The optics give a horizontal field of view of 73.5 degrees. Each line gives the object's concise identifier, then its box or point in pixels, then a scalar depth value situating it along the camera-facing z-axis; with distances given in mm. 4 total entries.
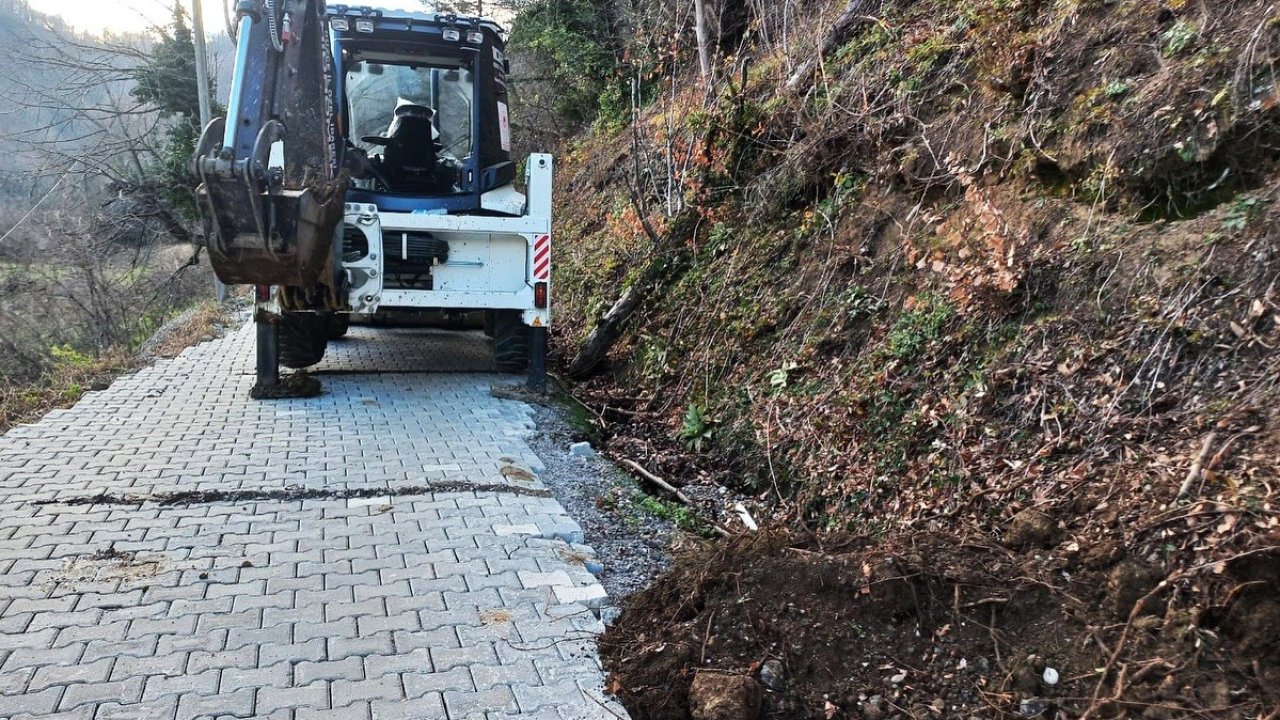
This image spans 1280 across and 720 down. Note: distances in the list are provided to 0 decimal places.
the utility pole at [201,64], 17906
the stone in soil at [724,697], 2932
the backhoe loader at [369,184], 5867
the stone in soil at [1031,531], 3523
